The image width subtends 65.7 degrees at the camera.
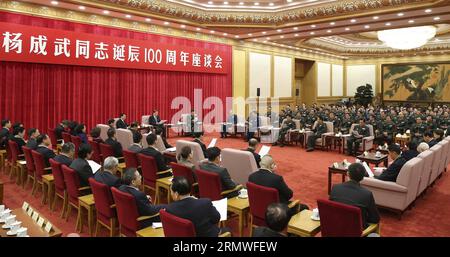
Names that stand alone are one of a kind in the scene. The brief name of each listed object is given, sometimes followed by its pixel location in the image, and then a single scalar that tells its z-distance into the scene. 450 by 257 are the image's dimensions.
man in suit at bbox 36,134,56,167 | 5.40
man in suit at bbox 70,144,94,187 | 4.39
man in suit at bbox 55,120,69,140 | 8.58
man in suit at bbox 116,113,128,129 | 10.09
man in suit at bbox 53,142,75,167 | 4.82
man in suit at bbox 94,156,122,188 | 3.83
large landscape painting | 21.36
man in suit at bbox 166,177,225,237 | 2.81
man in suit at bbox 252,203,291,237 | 2.31
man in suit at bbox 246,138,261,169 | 6.00
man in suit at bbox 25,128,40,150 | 5.87
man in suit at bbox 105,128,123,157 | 6.51
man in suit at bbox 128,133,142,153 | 6.13
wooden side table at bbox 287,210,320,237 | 3.09
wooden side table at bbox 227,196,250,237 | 3.81
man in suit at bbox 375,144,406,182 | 5.02
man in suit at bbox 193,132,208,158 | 6.32
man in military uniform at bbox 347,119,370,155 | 9.63
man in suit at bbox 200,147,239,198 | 4.36
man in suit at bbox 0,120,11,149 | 7.31
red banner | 9.14
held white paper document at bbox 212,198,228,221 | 3.34
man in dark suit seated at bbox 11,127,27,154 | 6.49
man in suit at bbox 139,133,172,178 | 5.35
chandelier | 13.47
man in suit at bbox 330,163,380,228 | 3.25
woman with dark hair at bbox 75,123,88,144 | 7.45
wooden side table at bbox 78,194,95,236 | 4.05
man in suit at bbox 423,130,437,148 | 7.17
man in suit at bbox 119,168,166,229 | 3.35
